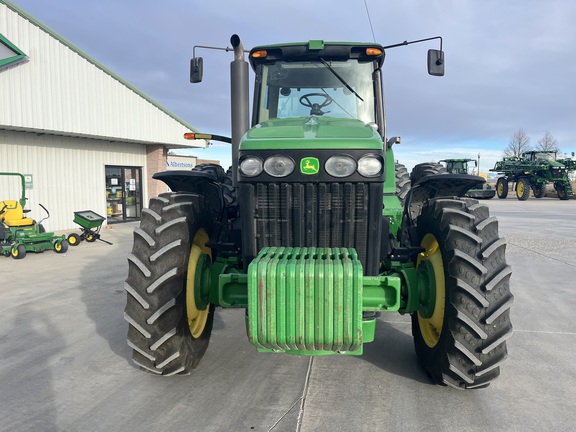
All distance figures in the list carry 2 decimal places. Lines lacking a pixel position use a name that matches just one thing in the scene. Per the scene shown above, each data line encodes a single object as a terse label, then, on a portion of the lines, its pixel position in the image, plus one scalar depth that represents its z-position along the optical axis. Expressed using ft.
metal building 37.11
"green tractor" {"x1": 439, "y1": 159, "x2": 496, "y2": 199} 93.24
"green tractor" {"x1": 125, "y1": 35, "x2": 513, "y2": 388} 8.71
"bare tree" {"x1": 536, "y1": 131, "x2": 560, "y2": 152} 157.87
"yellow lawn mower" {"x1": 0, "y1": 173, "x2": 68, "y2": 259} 30.17
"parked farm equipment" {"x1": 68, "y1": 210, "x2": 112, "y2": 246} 35.37
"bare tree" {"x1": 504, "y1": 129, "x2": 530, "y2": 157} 161.68
